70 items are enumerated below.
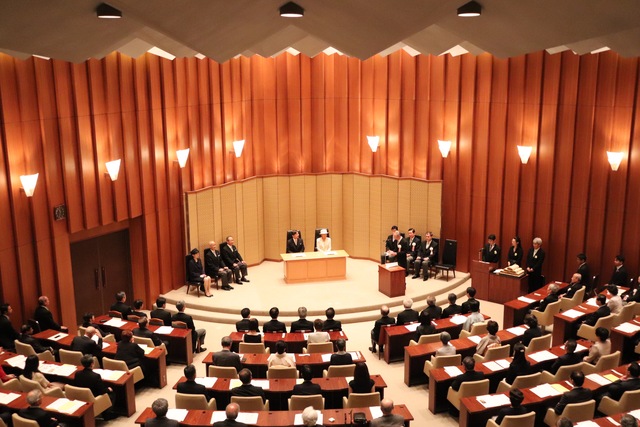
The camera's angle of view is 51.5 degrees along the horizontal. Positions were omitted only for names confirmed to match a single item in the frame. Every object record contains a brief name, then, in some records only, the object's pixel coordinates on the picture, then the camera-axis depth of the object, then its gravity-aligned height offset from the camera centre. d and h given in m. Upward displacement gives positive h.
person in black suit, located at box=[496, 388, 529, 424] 8.49 -3.65
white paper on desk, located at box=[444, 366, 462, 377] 10.27 -3.84
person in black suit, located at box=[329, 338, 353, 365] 10.39 -3.63
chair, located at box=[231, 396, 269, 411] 9.09 -3.77
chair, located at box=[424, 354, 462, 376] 10.59 -3.77
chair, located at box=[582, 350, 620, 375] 10.26 -3.77
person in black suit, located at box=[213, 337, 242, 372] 10.48 -3.64
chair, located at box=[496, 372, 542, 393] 9.65 -3.78
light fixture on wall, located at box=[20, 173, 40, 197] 11.84 -0.97
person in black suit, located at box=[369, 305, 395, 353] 12.28 -3.77
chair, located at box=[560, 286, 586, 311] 13.51 -3.62
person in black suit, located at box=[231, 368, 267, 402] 9.12 -3.64
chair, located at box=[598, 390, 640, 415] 9.10 -3.89
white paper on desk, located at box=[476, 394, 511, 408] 9.11 -3.83
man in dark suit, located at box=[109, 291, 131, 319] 12.87 -3.49
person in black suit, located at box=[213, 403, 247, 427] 8.09 -3.53
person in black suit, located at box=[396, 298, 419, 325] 12.50 -3.61
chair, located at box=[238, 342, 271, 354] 11.24 -3.74
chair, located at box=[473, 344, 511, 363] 10.73 -3.72
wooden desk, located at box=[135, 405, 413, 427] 8.60 -3.83
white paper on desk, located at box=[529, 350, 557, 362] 10.54 -3.72
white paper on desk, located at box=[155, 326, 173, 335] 12.23 -3.75
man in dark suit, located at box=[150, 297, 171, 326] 12.72 -3.58
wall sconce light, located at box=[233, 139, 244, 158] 16.83 -0.51
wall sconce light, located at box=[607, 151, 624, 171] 14.23 -0.78
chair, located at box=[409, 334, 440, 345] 11.50 -3.71
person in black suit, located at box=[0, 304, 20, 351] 11.46 -3.49
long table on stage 16.08 -3.43
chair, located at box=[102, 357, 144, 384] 10.51 -3.74
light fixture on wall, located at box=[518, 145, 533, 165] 15.51 -0.68
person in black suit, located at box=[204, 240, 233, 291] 15.81 -3.40
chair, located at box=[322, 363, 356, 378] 10.18 -3.75
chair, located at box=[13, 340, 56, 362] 10.98 -3.69
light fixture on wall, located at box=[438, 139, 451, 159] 16.55 -0.58
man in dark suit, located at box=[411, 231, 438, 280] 16.39 -3.28
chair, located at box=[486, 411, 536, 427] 8.47 -3.78
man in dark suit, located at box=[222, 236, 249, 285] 16.28 -3.31
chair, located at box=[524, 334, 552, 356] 11.14 -3.70
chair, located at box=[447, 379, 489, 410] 9.64 -3.85
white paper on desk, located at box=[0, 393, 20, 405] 9.20 -3.76
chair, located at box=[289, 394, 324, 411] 9.12 -3.79
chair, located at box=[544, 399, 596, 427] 8.74 -3.80
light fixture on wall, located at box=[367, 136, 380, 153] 17.36 -0.46
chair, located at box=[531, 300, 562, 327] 13.34 -3.82
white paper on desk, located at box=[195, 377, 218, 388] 9.74 -3.77
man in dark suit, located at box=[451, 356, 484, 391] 9.65 -3.67
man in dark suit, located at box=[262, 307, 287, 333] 12.38 -3.73
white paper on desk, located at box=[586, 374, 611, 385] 9.69 -3.77
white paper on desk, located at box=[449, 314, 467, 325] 12.37 -3.67
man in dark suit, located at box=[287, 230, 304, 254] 16.81 -3.00
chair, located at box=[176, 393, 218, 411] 9.12 -3.77
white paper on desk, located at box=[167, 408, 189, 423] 8.71 -3.80
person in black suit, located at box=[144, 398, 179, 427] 8.21 -3.62
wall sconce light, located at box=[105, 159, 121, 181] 13.59 -0.84
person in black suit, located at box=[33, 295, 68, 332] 12.20 -3.43
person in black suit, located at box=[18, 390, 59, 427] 8.48 -3.63
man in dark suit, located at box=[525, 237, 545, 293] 15.18 -3.22
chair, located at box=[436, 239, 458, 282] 16.52 -3.26
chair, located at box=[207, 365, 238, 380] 10.13 -3.73
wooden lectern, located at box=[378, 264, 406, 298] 15.09 -3.56
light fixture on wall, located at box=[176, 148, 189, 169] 15.31 -0.68
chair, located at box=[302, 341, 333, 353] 11.19 -3.73
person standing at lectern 15.70 -3.04
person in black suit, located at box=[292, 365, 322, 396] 9.26 -3.64
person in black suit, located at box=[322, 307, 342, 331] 12.16 -3.64
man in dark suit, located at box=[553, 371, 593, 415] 8.88 -3.64
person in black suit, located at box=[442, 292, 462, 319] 12.84 -3.60
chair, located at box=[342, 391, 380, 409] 9.16 -3.79
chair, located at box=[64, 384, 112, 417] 9.47 -3.80
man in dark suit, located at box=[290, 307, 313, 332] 12.26 -3.68
